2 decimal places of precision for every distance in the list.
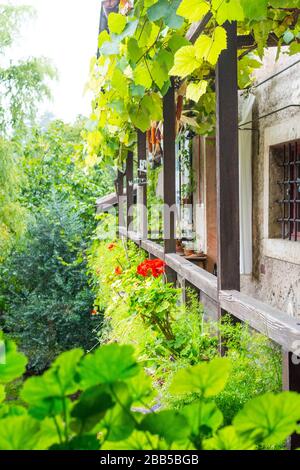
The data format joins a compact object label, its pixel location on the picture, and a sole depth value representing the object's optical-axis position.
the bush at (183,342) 2.76
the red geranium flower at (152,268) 4.80
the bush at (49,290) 14.35
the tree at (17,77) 15.08
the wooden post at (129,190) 9.65
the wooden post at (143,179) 7.65
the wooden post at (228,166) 3.38
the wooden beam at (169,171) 5.48
